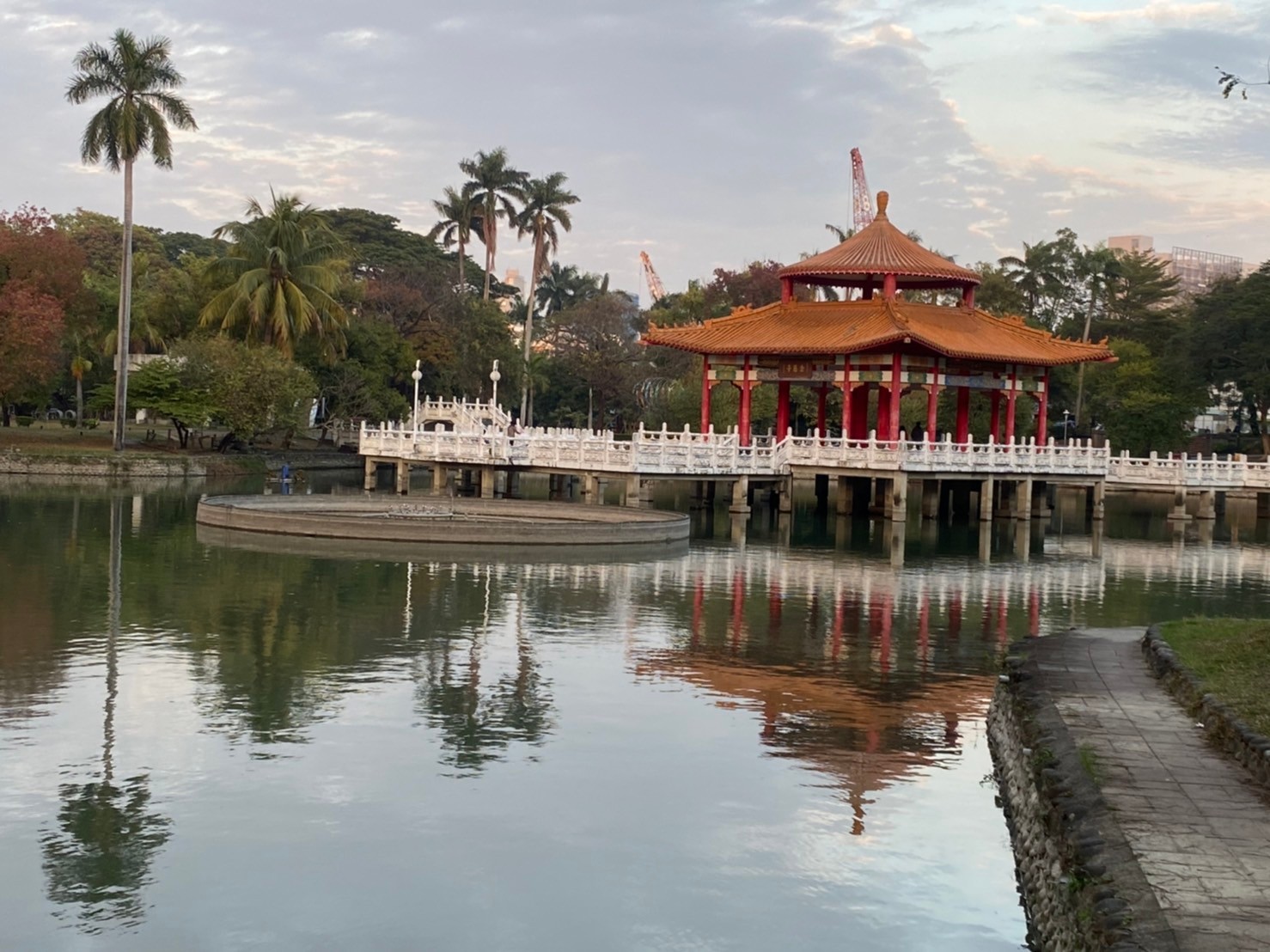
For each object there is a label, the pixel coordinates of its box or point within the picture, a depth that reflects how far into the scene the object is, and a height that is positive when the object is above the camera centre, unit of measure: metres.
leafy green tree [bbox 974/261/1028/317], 84.25 +9.58
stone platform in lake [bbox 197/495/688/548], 32.94 -1.75
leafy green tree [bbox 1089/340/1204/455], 75.31 +3.44
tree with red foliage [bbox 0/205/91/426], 54.94 +5.23
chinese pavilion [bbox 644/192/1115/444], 49.41 +3.94
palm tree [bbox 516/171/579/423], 85.88 +13.31
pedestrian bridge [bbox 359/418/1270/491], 44.31 +0.06
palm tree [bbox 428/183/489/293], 86.38 +13.12
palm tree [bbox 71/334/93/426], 69.19 +2.86
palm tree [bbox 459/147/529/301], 85.56 +14.81
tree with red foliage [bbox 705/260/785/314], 88.88 +10.01
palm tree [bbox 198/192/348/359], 65.06 +6.85
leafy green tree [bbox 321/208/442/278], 103.81 +14.43
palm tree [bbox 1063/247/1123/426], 90.88 +12.03
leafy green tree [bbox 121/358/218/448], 59.88 +1.64
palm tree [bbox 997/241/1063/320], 92.50 +12.05
